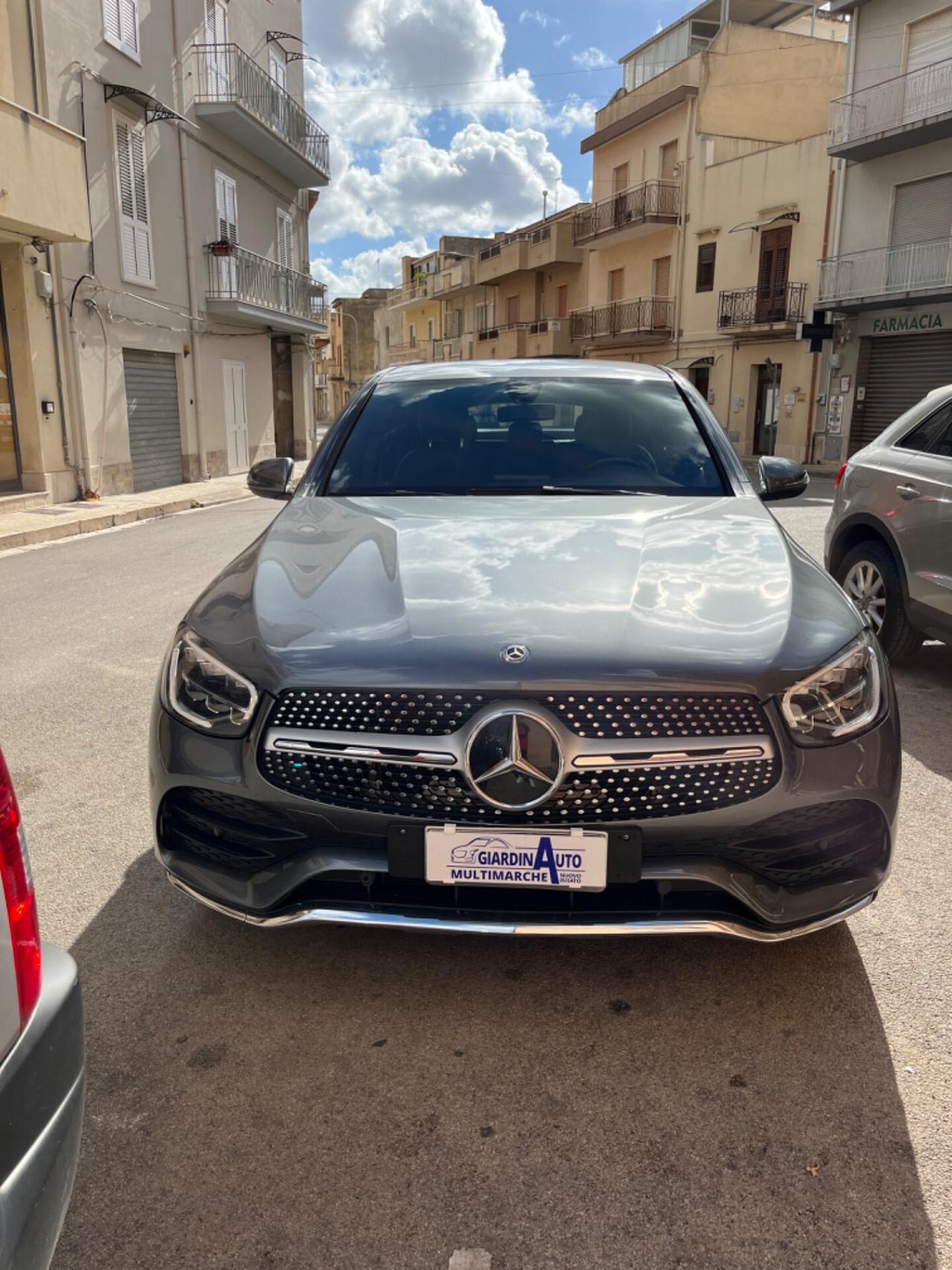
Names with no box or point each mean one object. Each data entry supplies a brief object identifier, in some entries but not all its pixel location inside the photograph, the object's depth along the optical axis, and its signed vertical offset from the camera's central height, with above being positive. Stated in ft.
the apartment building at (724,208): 88.07 +18.28
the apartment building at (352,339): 260.42 +15.26
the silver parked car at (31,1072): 3.98 -2.82
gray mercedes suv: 6.72 -2.33
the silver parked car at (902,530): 15.74 -2.05
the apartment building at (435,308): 165.78 +16.53
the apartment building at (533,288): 131.54 +15.63
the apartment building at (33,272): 41.16 +5.34
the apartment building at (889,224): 70.49 +13.11
